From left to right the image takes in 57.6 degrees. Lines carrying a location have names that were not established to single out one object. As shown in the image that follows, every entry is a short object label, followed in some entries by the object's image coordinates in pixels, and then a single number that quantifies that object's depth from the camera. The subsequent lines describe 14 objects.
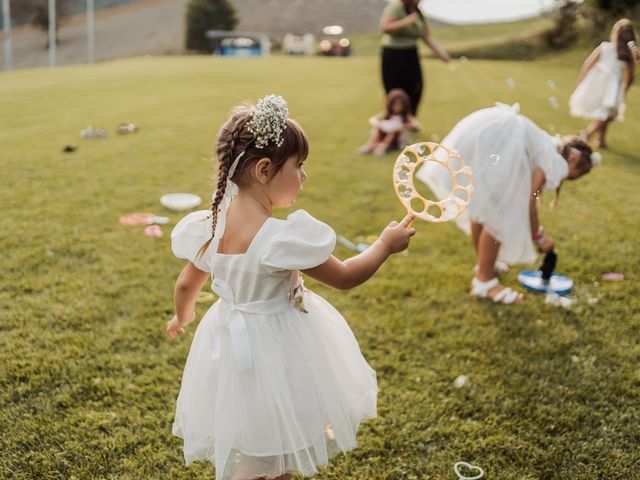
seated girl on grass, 8.40
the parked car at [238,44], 40.34
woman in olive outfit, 7.70
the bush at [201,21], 44.31
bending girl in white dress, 3.80
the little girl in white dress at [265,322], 1.98
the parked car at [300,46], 40.25
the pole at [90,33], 32.52
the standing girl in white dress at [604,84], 6.79
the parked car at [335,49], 37.75
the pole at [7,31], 24.92
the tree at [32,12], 43.62
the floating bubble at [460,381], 3.24
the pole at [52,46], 27.48
